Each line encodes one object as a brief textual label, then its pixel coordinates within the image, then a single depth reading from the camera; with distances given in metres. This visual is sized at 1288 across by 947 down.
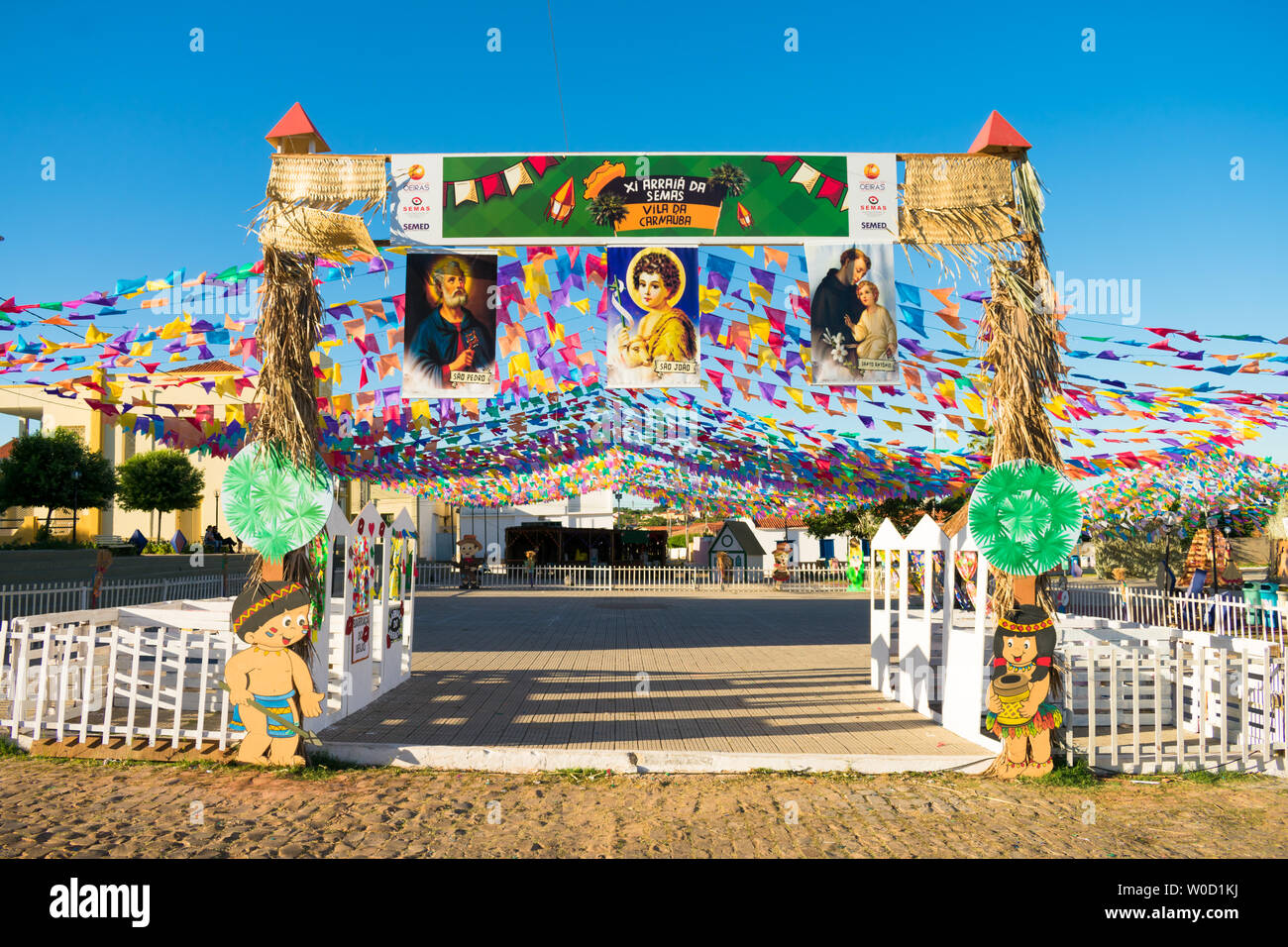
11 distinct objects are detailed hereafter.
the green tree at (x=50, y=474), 25.08
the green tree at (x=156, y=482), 31.31
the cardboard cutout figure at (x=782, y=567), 28.17
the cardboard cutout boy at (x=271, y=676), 6.21
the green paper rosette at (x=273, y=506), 6.37
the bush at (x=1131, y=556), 32.72
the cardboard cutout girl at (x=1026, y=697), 6.16
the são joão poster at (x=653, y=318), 7.70
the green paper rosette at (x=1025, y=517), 6.15
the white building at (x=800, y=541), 42.56
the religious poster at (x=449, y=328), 7.59
